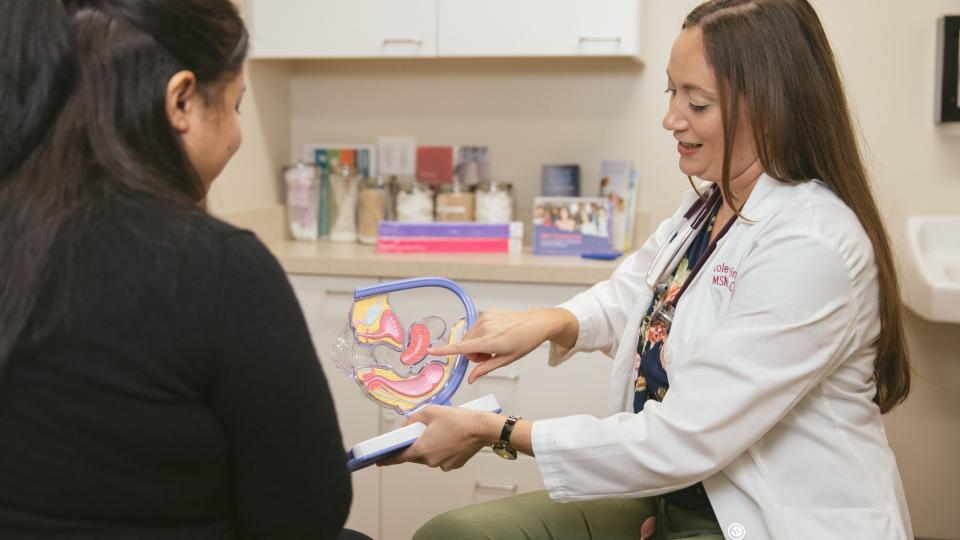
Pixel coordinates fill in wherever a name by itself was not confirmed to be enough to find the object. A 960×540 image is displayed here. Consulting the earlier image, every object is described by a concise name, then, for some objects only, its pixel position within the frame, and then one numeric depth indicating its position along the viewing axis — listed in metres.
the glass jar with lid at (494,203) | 2.84
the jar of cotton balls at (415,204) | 2.86
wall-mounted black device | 2.56
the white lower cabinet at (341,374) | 2.57
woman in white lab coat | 1.19
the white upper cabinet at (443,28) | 2.58
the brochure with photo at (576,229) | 2.68
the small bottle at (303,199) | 2.93
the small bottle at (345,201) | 2.94
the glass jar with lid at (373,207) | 2.89
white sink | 2.15
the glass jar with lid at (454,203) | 2.85
